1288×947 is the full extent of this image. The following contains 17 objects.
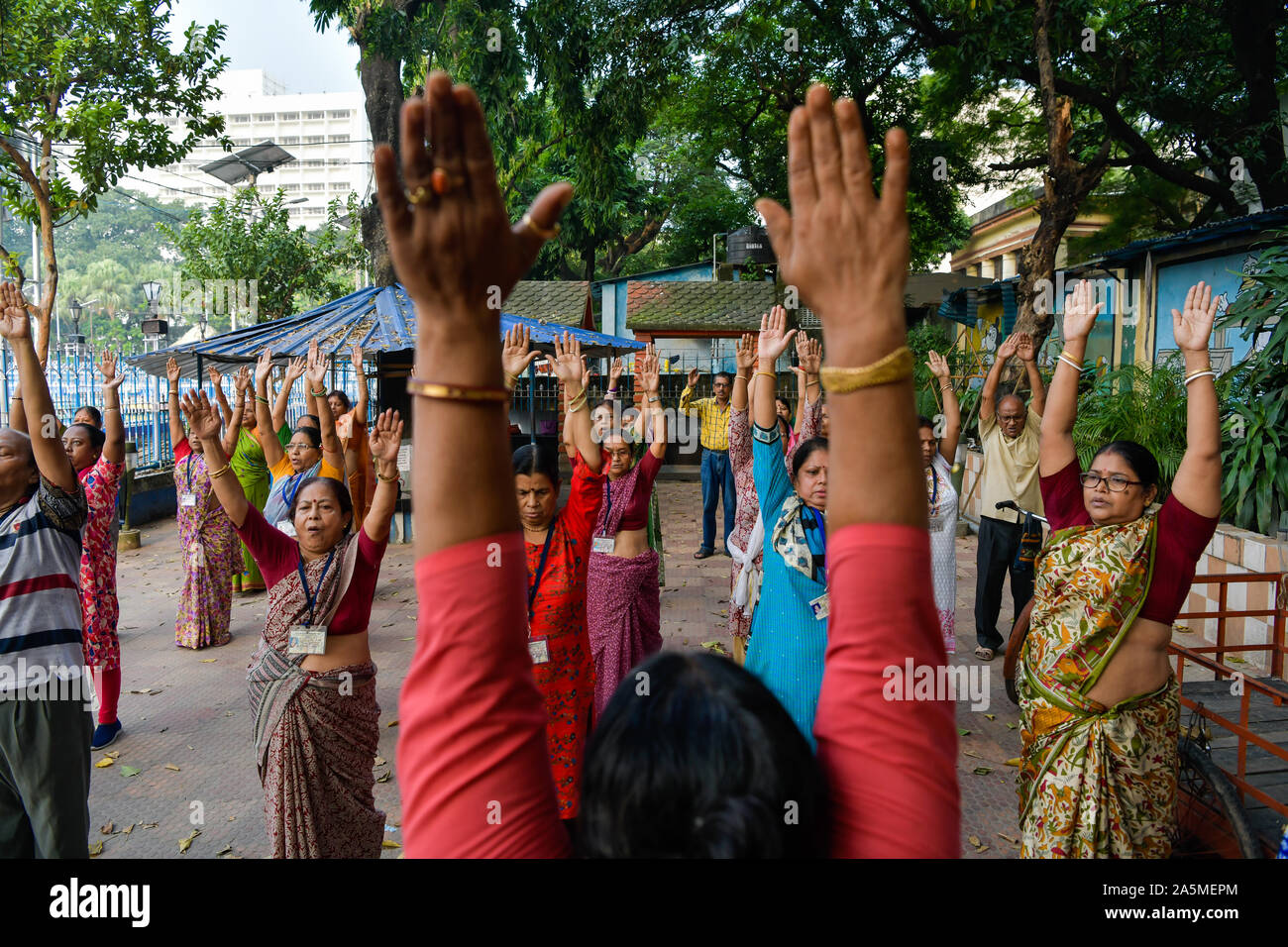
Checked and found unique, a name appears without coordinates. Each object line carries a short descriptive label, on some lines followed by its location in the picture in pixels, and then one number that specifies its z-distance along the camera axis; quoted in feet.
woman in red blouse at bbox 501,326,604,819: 11.08
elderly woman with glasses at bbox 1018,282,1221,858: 8.77
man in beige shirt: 19.76
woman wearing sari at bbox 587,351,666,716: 14.92
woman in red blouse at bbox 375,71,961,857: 2.74
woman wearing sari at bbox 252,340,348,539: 14.92
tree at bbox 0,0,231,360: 28.58
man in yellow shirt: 31.71
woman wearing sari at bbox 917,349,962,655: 17.43
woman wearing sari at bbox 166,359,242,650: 21.67
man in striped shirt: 9.34
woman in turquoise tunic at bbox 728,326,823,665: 14.32
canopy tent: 29.68
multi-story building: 294.87
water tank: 61.93
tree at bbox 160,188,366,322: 59.82
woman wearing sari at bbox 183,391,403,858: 9.72
